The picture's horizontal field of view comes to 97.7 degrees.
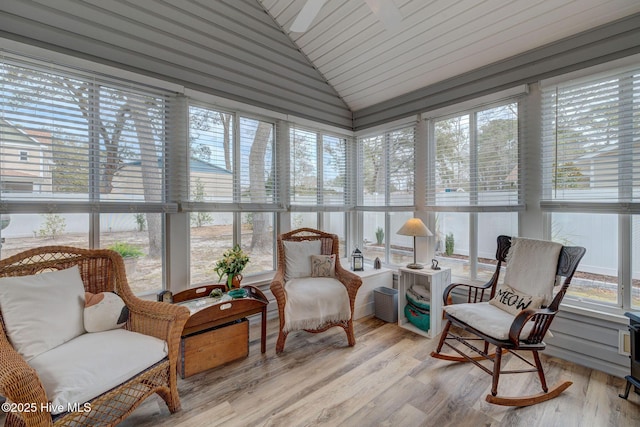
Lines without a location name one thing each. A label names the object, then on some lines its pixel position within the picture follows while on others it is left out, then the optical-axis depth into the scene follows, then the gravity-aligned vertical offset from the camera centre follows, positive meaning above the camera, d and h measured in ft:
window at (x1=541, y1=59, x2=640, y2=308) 7.52 +0.98
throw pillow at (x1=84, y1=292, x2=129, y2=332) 5.98 -2.18
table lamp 10.09 -0.70
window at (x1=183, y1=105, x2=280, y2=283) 9.67 +0.87
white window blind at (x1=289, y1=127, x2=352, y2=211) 12.32 +1.93
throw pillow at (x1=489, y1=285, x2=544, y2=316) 7.22 -2.45
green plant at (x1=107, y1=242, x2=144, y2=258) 8.34 -1.12
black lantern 12.35 -2.22
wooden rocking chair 6.39 -2.72
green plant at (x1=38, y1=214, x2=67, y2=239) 7.30 -0.34
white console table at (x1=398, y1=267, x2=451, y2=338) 9.64 -2.85
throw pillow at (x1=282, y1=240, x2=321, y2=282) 10.09 -1.72
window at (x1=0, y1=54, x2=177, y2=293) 6.81 +1.45
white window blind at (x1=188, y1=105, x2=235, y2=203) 9.57 +2.02
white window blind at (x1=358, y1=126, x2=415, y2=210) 12.44 +2.02
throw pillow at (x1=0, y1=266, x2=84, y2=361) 5.16 -1.92
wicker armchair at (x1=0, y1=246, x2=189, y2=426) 4.10 -2.44
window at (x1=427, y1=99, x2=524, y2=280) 9.59 +0.99
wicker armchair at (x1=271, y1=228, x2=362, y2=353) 8.34 -2.25
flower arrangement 9.34 -1.77
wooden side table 7.25 -3.28
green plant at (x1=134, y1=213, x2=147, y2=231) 8.67 -0.26
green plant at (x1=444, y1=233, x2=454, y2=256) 11.13 -1.34
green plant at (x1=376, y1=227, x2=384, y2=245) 13.64 -1.19
